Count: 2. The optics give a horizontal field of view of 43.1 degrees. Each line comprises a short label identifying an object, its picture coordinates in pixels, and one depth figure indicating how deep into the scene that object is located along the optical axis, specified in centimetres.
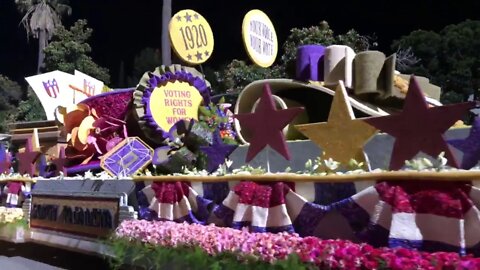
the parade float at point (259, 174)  394
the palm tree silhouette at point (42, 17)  2972
